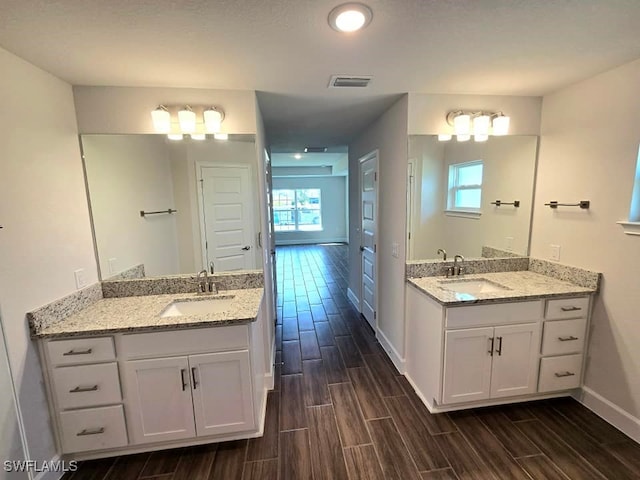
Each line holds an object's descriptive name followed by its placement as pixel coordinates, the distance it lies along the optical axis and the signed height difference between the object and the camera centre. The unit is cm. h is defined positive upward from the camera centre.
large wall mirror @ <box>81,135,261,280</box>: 214 +0
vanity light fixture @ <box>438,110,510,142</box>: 235 +59
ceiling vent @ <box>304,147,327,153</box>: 474 +84
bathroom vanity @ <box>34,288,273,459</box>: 170 -107
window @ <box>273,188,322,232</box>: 983 -35
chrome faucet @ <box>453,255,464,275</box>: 256 -61
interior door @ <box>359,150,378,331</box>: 323 -41
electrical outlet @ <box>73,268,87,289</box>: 195 -50
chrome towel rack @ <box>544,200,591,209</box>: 212 -7
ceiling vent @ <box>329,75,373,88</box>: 195 +81
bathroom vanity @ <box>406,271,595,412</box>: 203 -106
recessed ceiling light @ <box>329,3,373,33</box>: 122 +80
